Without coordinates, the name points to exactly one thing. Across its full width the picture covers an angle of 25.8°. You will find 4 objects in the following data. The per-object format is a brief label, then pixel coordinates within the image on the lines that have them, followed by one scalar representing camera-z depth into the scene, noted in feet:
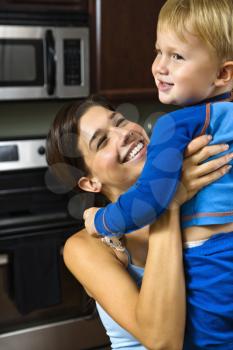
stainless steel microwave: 6.57
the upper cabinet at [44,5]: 6.51
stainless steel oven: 6.52
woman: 3.07
